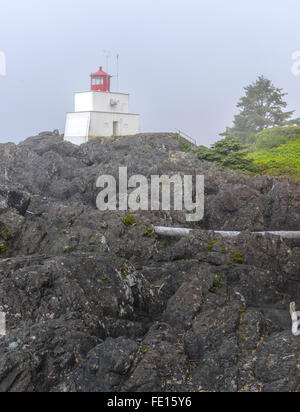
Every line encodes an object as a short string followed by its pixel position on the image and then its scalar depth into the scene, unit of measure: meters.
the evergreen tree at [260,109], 58.59
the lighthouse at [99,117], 41.81
